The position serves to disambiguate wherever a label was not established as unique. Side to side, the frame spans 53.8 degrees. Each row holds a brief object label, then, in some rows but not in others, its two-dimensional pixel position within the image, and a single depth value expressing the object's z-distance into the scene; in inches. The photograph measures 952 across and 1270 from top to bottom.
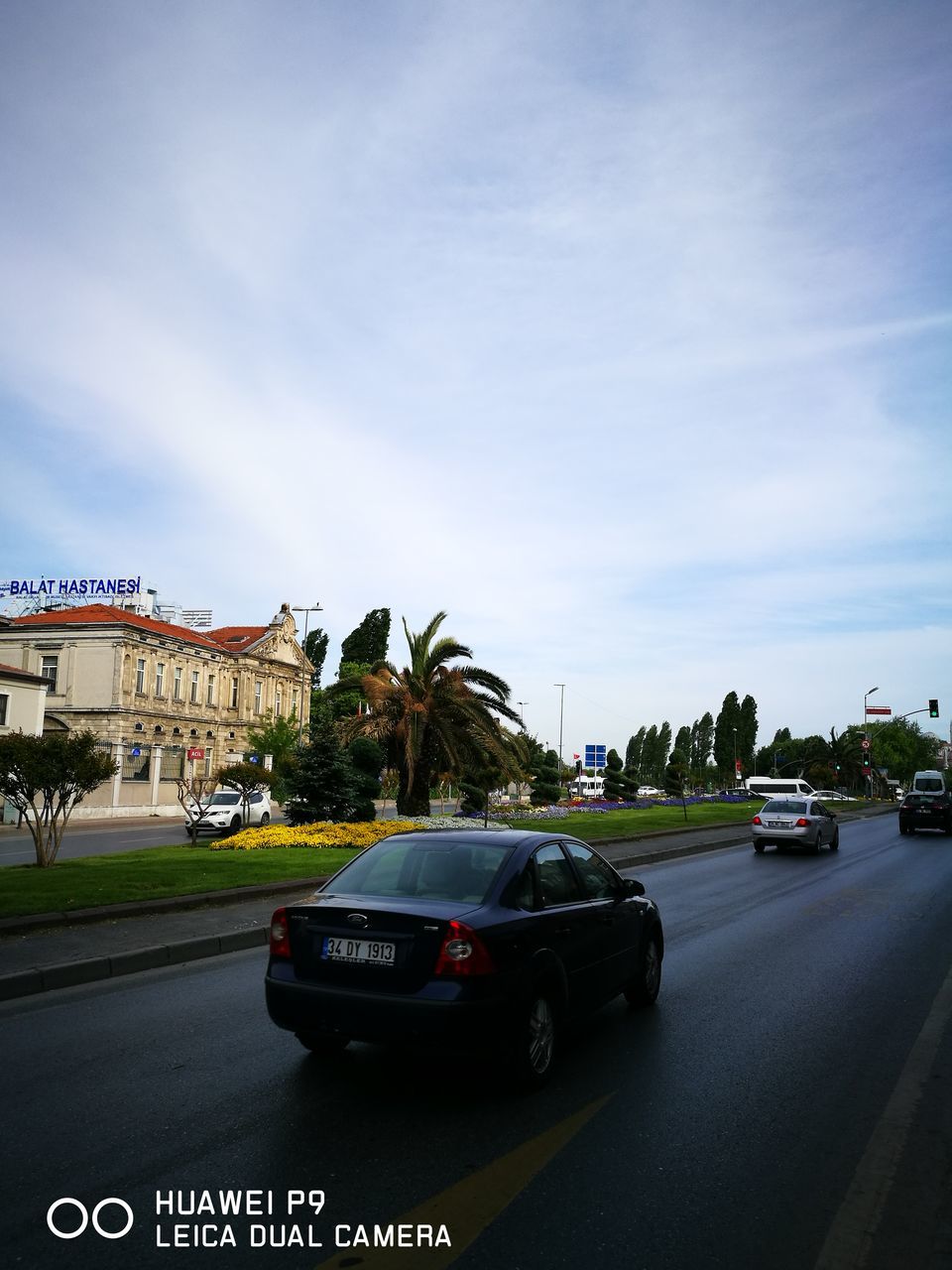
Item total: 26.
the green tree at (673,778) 2178.9
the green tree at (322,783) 914.7
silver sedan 943.0
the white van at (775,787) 2186.6
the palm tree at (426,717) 1008.9
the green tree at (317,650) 3757.4
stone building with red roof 2325.3
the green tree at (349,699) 2855.3
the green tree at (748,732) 4645.7
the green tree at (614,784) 2283.5
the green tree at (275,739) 2345.0
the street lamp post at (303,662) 2501.2
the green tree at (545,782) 1889.8
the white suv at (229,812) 1310.3
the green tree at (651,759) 5757.9
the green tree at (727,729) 4601.4
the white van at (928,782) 1681.8
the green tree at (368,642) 3385.8
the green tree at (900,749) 4638.3
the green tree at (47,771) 593.3
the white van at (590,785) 3940.2
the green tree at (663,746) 5679.1
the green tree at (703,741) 5626.5
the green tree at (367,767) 947.3
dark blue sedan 194.5
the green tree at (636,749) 6176.2
